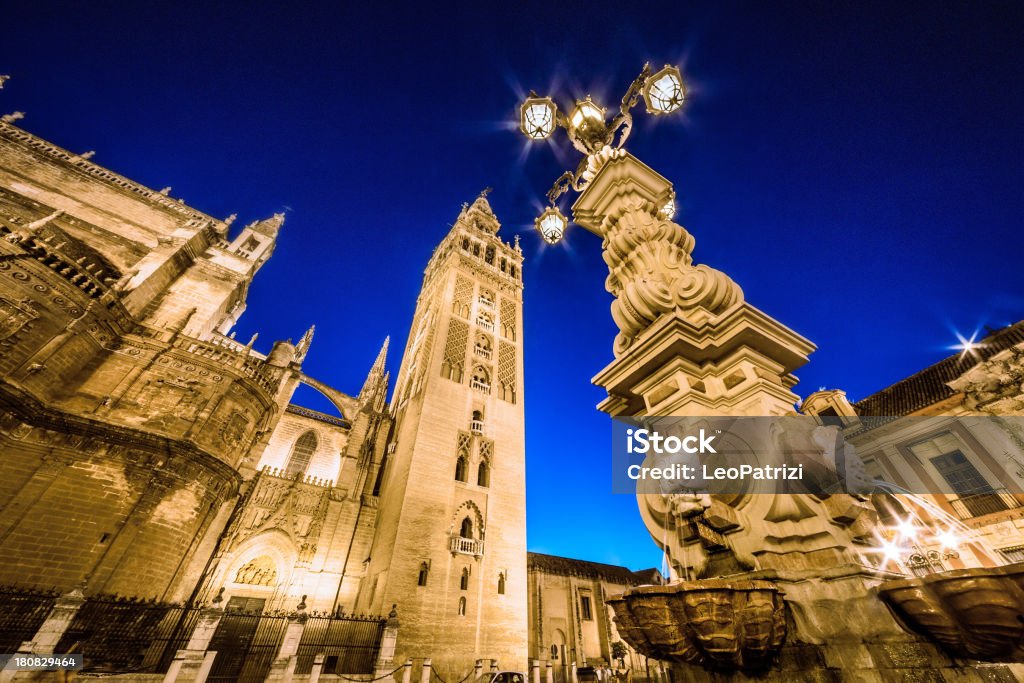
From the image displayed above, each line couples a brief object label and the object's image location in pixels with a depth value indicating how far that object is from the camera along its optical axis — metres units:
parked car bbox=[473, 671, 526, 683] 12.33
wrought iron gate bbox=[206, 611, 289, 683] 11.41
